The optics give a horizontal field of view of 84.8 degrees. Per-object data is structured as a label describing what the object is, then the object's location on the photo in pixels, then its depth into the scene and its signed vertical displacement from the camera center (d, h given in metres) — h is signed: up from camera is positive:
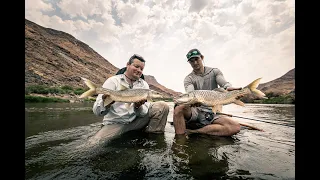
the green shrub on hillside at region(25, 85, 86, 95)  22.16 +0.09
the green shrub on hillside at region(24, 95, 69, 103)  16.95 -0.87
